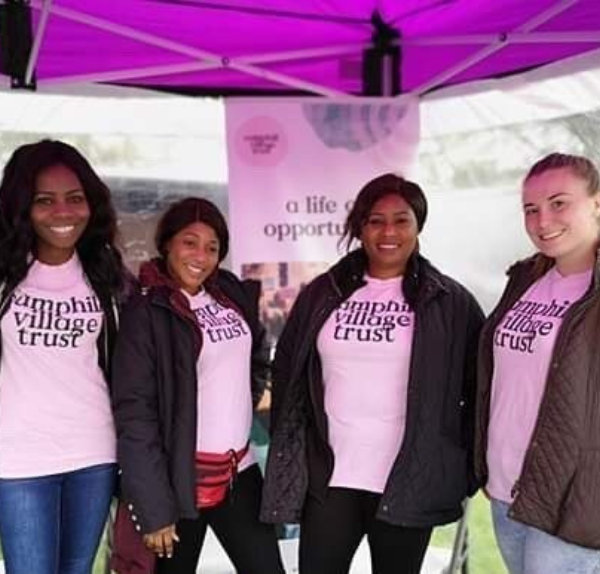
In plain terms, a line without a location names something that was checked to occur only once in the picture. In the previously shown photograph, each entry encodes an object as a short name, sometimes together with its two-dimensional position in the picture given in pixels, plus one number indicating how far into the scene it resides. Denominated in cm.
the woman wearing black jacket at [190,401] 195
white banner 314
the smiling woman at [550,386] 164
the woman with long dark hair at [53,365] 189
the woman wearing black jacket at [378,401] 200
